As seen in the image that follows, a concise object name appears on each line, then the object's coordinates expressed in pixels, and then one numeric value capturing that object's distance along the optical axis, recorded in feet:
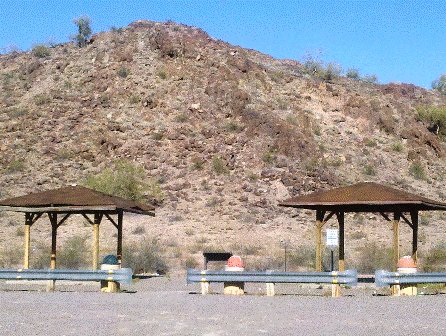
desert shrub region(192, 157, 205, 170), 171.94
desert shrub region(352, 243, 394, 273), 119.85
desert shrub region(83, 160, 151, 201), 155.02
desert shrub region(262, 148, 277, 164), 173.47
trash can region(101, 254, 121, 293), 78.59
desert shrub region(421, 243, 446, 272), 114.42
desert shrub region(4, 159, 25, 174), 173.47
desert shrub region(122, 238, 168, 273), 115.96
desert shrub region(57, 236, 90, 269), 119.96
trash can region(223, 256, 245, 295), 75.10
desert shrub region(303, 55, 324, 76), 238.89
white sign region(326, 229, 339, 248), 93.56
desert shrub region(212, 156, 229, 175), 170.30
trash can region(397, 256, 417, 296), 74.59
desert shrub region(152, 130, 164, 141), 181.78
